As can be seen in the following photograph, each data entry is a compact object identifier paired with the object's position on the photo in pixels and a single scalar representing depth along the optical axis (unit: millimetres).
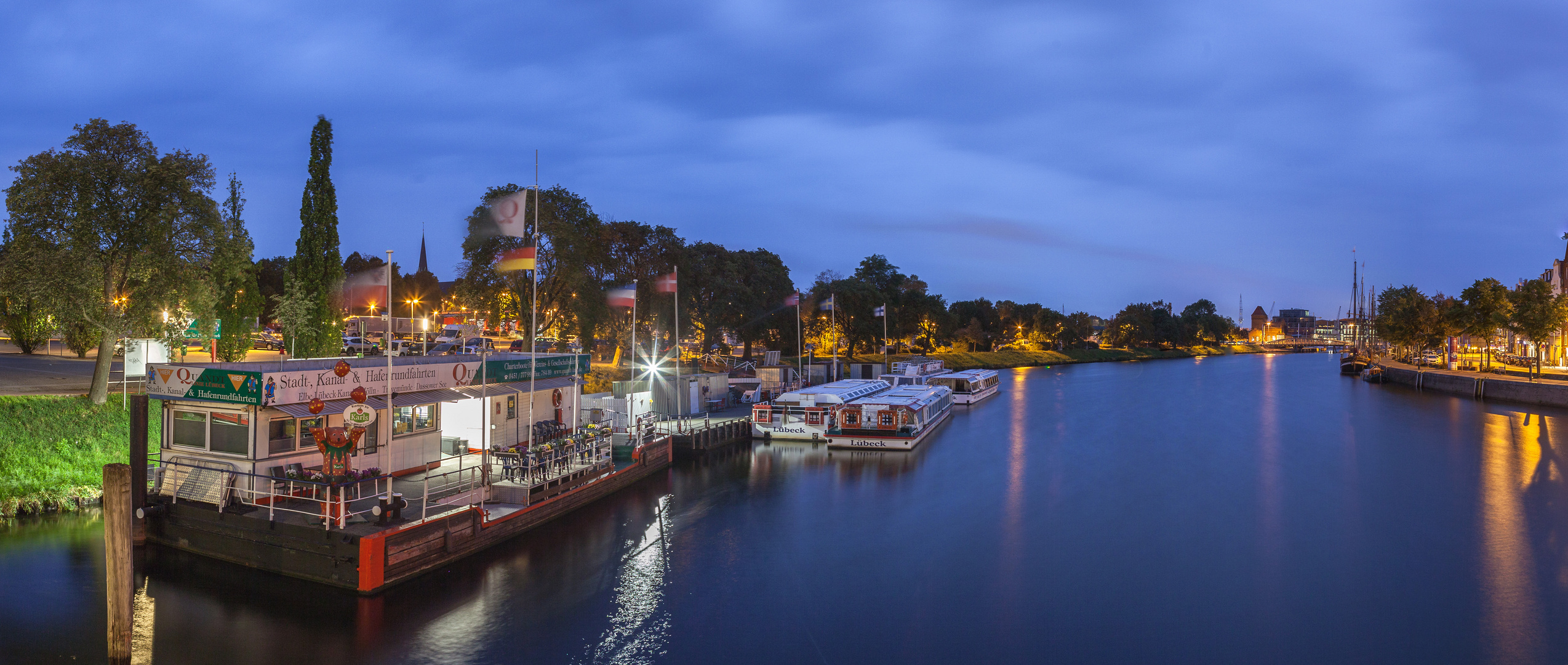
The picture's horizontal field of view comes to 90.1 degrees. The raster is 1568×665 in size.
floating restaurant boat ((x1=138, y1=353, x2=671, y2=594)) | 16609
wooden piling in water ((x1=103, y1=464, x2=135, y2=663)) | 12688
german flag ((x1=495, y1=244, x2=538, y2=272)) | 22328
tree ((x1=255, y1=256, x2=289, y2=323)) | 80500
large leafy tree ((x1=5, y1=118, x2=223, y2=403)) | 25531
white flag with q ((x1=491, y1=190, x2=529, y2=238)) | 20562
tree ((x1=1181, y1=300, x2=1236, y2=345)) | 191500
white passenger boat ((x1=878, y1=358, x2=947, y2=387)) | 67312
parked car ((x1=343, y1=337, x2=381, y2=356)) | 51969
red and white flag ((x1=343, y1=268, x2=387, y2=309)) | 20922
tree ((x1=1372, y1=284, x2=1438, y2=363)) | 91062
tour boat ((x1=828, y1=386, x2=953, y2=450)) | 39781
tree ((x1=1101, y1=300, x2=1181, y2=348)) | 172250
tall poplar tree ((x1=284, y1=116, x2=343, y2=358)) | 35375
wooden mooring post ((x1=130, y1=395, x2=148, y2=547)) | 17703
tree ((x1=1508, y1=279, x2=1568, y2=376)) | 65250
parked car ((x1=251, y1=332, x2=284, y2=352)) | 57350
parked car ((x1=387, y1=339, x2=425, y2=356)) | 40938
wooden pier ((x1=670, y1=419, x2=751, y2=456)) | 36625
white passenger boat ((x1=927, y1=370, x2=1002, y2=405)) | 64812
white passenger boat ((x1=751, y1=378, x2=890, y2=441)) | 41375
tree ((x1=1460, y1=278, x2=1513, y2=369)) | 72062
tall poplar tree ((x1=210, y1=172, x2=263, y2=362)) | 32125
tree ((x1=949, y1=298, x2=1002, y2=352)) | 127562
